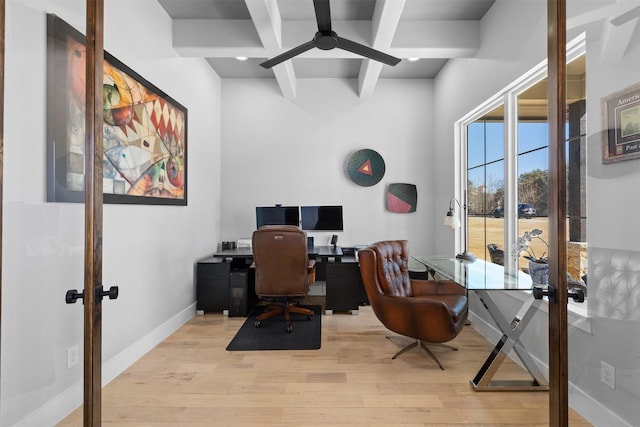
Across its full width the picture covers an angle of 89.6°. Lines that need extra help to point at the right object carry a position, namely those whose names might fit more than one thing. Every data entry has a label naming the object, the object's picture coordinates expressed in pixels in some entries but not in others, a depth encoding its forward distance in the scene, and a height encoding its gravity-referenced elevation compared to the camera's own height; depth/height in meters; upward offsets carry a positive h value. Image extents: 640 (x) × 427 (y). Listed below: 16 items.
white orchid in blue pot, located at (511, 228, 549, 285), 1.87 -0.27
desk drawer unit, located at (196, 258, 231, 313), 3.64 -0.80
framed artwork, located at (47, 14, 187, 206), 1.51 +0.56
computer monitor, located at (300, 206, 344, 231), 4.18 -0.03
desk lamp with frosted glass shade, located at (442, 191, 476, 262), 3.16 -0.08
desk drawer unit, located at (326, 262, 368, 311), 3.72 -0.84
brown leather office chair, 3.12 -0.48
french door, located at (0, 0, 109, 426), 1.25 -0.23
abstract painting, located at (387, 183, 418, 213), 4.34 +0.22
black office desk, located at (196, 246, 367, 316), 3.64 -0.77
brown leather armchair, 2.36 -0.70
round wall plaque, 4.33 +0.64
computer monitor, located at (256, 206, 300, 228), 4.14 -0.01
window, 1.21 +0.34
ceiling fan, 2.16 +1.32
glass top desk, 2.00 -0.75
